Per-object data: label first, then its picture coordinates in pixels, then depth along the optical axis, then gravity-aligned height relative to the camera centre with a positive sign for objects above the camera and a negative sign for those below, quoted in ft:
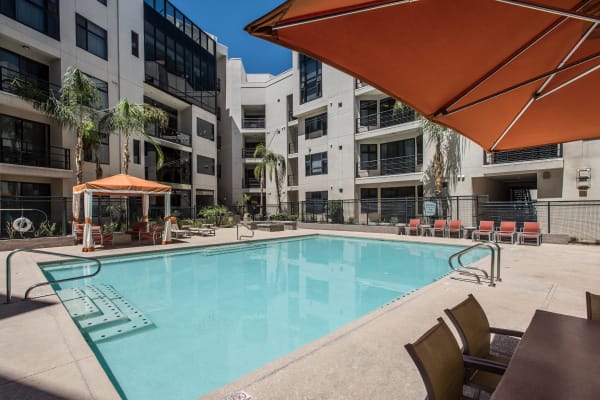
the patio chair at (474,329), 7.38 -3.42
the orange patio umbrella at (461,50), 6.47 +3.83
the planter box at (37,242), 36.63 -5.01
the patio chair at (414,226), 54.60 -5.12
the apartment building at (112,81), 46.16 +23.85
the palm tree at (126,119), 48.57 +13.59
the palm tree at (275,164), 88.12 +10.53
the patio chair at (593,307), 8.41 -3.13
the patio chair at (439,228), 51.55 -5.16
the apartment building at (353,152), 47.80 +10.78
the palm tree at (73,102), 44.06 +14.90
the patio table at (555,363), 5.05 -3.27
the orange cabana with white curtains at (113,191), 36.14 +1.41
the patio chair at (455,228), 49.98 -5.05
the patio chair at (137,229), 46.12 -4.17
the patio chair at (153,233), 43.65 -4.67
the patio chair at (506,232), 43.60 -5.13
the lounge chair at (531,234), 41.24 -5.12
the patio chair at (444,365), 5.45 -3.37
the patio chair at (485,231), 45.21 -5.06
